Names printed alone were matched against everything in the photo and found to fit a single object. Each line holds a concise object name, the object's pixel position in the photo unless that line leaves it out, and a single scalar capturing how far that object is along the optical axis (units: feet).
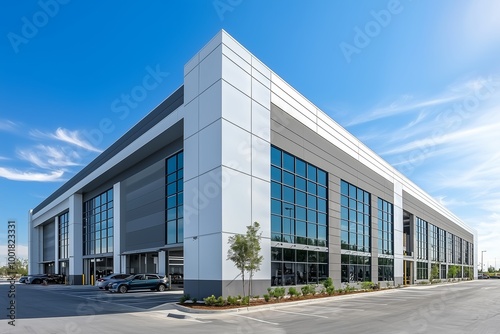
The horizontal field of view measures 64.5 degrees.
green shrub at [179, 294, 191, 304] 64.17
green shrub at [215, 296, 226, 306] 59.26
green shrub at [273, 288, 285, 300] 68.18
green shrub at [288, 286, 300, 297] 72.08
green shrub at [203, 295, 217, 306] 59.72
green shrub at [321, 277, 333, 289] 85.25
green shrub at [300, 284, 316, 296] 76.95
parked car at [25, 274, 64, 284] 164.55
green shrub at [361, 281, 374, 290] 105.07
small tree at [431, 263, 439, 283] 175.96
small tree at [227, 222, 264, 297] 61.05
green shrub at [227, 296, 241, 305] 59.62
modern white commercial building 67.15
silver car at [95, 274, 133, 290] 103.24
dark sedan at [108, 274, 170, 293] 94.84
